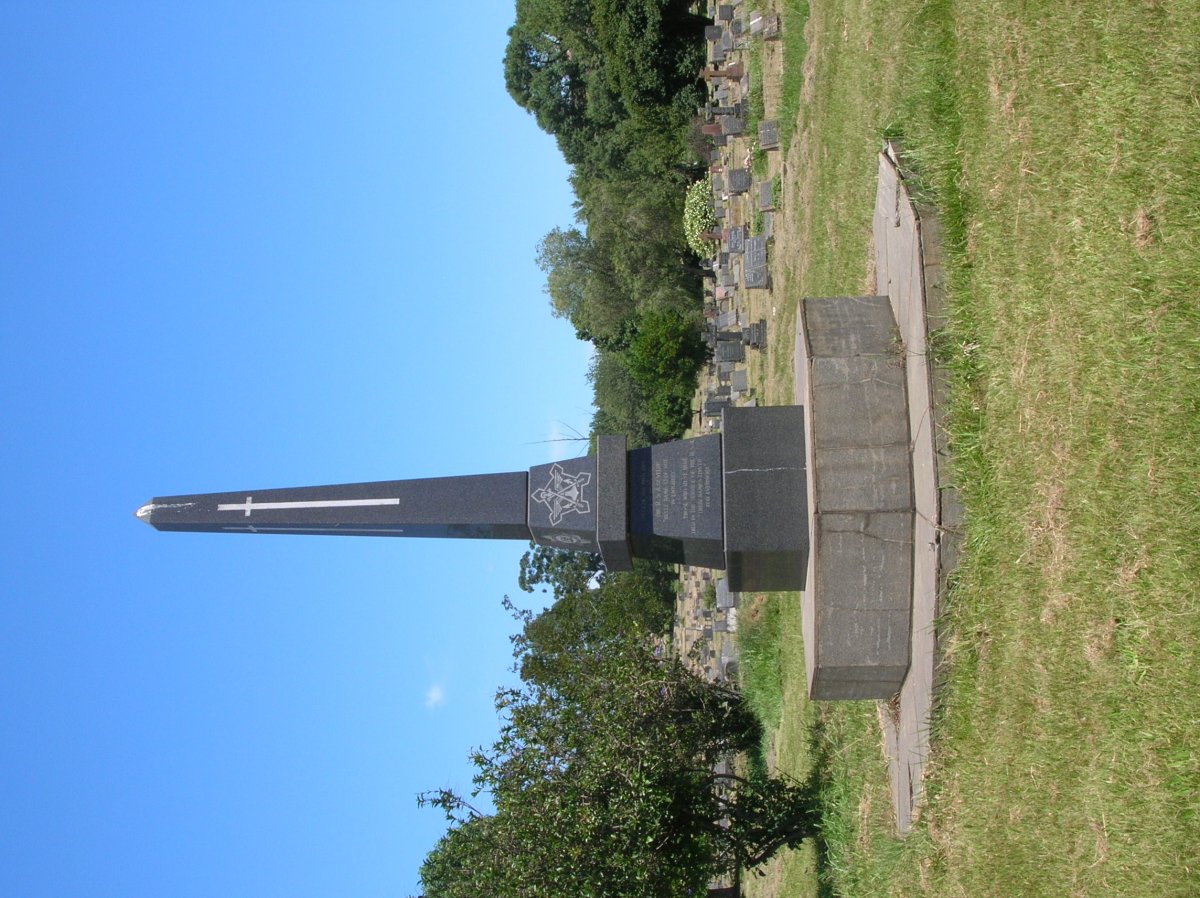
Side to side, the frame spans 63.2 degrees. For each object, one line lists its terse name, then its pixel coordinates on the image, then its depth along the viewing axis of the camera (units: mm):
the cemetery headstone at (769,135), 18391
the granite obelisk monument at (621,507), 9266
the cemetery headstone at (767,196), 18942
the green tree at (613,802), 12758
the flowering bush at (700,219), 27188
